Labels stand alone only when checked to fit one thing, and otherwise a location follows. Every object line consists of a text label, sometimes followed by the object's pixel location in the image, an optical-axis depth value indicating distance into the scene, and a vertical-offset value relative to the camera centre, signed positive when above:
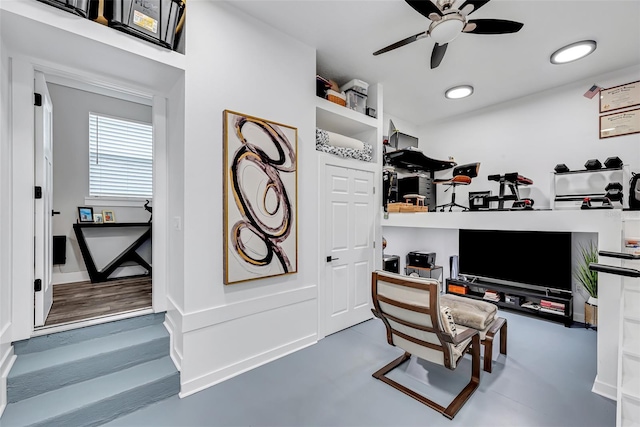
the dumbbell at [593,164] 3.15 +0.60
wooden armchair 1.90 -0.87
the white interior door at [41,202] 2.12 +0.08
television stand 3.38 -1.17
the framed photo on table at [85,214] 3.62 -0.03
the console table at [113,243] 3.46 -0.44
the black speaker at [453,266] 4.55 -0.91
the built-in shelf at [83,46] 1.63 +1.16
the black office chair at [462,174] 3.57 +0.57
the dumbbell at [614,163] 2.97 +0.58
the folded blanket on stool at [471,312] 2.31 -0.89
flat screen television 3.47 -0.62
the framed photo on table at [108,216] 3.80 -0.07
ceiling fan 1.96 +1.48
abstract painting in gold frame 2.29 +0.13
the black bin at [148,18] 1.80 +1.38
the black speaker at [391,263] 4.25 -0.81
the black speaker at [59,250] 3.40 -0.49
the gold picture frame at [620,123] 3.16 +1.11
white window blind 3.80 +0.82
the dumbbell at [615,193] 2.90 +0.24
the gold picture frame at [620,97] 3.17 +1.44
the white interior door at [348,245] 3.11 -0.39
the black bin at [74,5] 1.63 +1.29
